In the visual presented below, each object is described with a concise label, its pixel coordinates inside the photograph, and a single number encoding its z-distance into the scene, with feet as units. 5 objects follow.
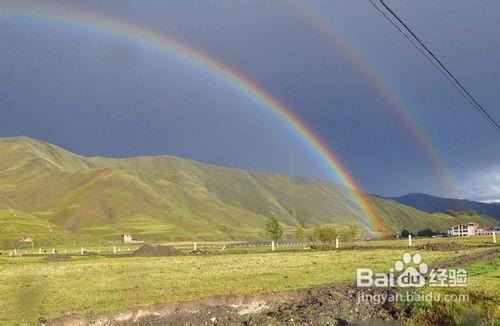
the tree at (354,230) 445.13
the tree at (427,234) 630.33
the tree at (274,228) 452.14
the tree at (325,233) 380.82
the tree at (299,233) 478.76
